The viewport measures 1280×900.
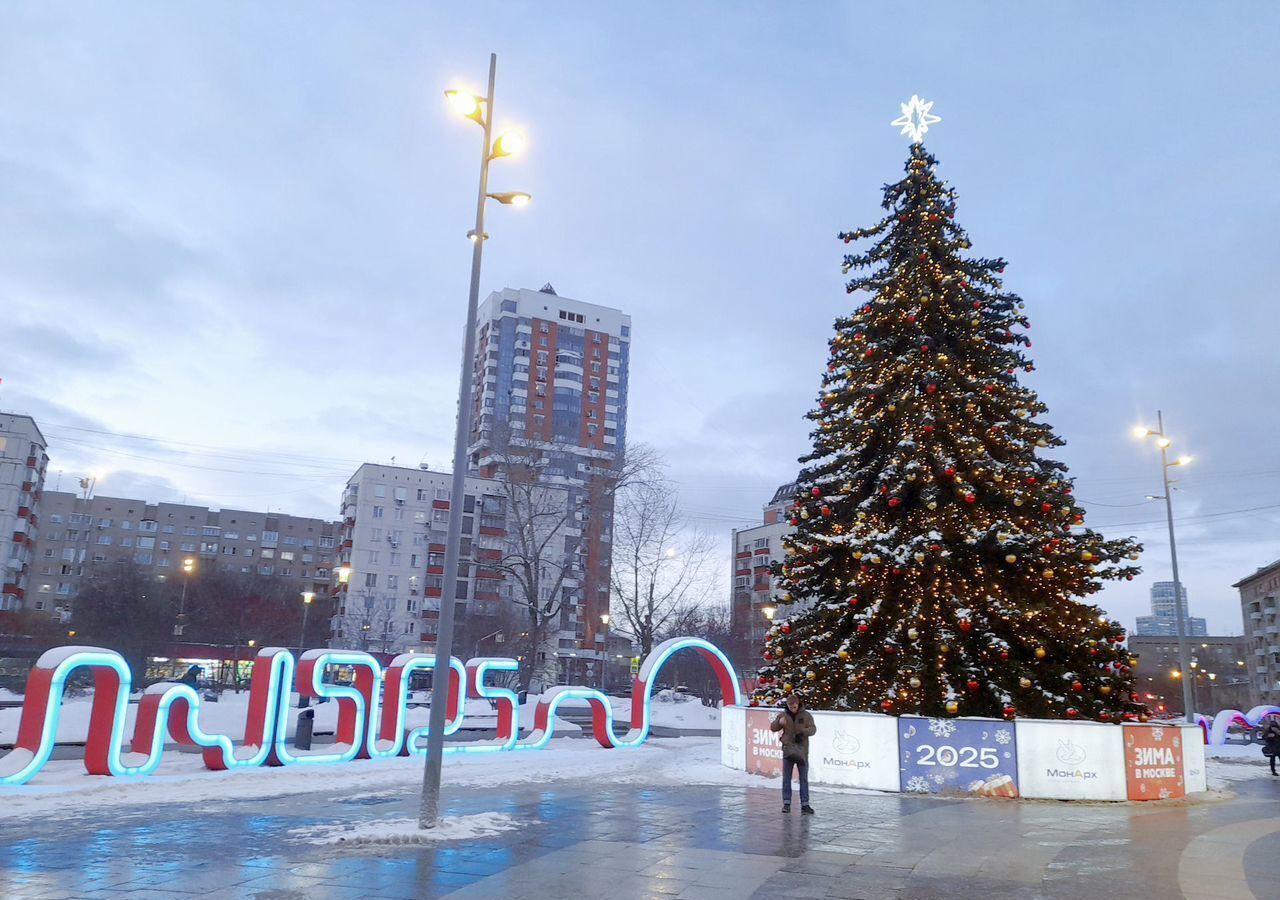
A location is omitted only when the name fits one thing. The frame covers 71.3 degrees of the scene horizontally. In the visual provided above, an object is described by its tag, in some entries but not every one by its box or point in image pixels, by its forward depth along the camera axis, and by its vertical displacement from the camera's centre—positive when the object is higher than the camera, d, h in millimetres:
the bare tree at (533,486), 38031 +6891
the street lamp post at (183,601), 47866 +1697
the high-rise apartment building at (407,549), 82688 +8213
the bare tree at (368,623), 76125 +1016
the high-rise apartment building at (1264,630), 103688 +4231
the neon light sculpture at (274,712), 14031 -1508
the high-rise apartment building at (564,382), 93875 +29094
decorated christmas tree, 16125 +2354
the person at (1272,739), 23438 -1897
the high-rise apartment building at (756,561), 83925 +9184
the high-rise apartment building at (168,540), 117750 +12462
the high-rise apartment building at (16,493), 74188 +10710
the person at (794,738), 12391 -1241
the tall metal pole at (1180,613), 27562 +1530
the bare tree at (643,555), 41906 +4141
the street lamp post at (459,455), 10555 +2321
